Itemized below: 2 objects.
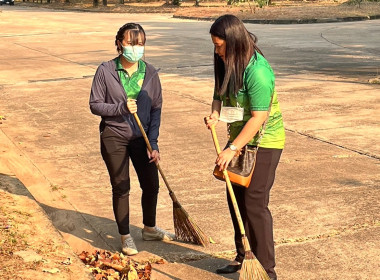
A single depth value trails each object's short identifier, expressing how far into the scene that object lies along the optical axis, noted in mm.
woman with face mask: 5480
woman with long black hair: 4477
